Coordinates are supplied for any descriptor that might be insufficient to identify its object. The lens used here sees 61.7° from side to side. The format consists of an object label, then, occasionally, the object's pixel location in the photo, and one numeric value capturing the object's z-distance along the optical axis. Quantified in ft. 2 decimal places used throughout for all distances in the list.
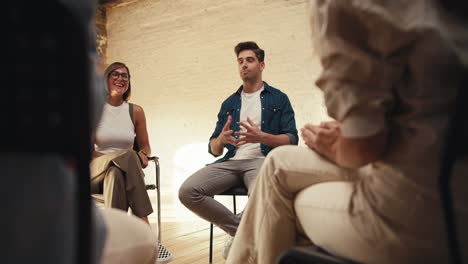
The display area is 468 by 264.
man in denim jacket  8.11
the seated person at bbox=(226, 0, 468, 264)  2.22
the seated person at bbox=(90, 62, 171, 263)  8.32
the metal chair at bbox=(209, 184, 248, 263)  8.13
